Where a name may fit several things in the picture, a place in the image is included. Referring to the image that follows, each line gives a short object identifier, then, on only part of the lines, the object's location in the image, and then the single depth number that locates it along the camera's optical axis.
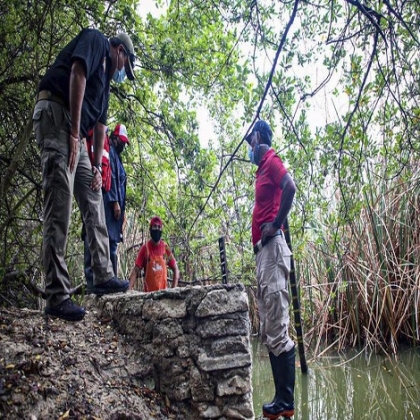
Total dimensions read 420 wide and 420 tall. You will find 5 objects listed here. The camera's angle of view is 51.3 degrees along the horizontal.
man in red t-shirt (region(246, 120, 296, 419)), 2.83
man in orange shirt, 4.32
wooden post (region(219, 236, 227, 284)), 3.47
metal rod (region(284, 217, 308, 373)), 4.51
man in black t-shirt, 2.19
